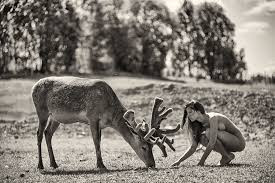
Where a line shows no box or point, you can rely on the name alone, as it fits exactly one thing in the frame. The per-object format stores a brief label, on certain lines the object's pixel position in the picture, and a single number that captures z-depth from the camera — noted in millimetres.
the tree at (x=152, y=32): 56594
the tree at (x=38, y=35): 20744
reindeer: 11289
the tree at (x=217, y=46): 34719
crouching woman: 10773
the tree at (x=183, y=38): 44156
